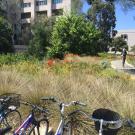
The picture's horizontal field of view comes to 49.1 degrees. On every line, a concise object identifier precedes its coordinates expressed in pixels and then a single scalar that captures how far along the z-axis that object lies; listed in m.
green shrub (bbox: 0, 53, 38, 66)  7.76
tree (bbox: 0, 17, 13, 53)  18.68
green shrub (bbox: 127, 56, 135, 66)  15.97
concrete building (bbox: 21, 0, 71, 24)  33.67
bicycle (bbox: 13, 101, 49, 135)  2.24
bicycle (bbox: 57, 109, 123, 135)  2.07
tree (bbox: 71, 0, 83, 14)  23.36
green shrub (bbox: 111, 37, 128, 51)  33.49
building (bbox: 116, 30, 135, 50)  44.96
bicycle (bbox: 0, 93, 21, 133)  2.43
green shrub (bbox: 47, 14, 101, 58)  13.33
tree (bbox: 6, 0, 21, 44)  32.77
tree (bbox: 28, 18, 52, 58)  17.35
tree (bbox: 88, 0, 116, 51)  25.88
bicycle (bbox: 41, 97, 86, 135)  2.22
